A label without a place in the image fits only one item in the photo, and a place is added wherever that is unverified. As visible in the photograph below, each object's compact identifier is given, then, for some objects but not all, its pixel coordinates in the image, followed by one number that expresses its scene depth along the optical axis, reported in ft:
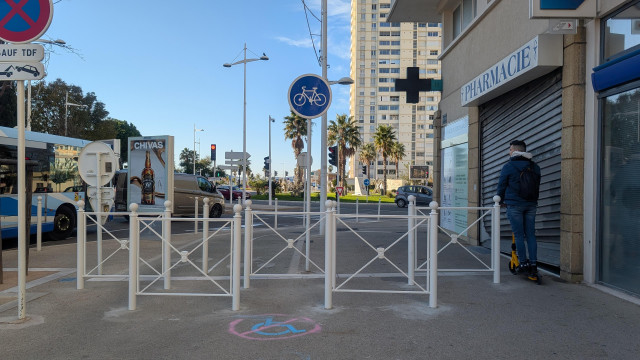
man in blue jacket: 21.07
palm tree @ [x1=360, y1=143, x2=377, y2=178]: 237.45
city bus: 36.09
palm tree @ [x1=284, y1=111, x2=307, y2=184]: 158.71
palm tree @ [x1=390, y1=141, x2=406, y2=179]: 225.35
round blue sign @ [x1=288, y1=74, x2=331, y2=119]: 24.73
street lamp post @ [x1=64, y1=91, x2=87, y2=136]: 108.24
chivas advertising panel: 40.01
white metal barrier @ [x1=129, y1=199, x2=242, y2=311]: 17.02
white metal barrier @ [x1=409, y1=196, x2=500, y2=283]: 21.26
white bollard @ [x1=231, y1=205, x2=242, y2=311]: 16.88
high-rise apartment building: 325.62
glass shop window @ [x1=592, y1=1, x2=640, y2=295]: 17.81
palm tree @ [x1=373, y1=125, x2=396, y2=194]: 198.90
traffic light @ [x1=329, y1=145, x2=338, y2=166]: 64.34
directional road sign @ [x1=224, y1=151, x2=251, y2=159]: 87.58
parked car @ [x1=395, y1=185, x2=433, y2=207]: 107.04
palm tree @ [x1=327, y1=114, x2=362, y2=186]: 185.16
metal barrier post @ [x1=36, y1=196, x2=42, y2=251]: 33.33
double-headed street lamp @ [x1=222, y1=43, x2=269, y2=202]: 90.43
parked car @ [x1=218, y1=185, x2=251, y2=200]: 145.69
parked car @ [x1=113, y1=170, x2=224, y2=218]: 62.80
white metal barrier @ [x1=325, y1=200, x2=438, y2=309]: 16.94
